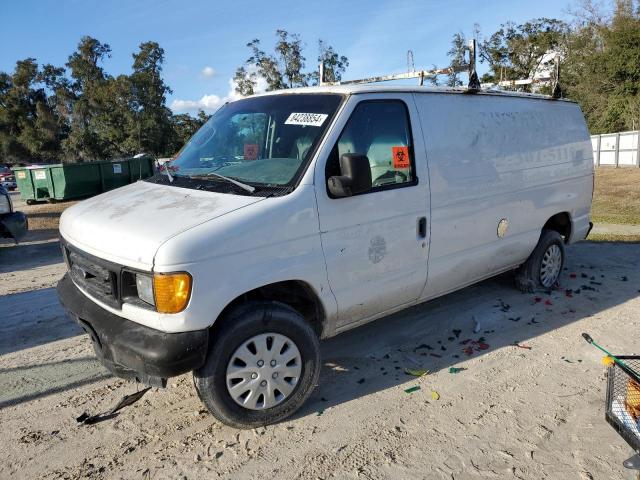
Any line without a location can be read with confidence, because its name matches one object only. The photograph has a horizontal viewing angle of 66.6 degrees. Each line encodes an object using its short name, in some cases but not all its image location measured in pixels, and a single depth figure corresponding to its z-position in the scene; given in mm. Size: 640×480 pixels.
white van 2812
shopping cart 2543
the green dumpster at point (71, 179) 17750
